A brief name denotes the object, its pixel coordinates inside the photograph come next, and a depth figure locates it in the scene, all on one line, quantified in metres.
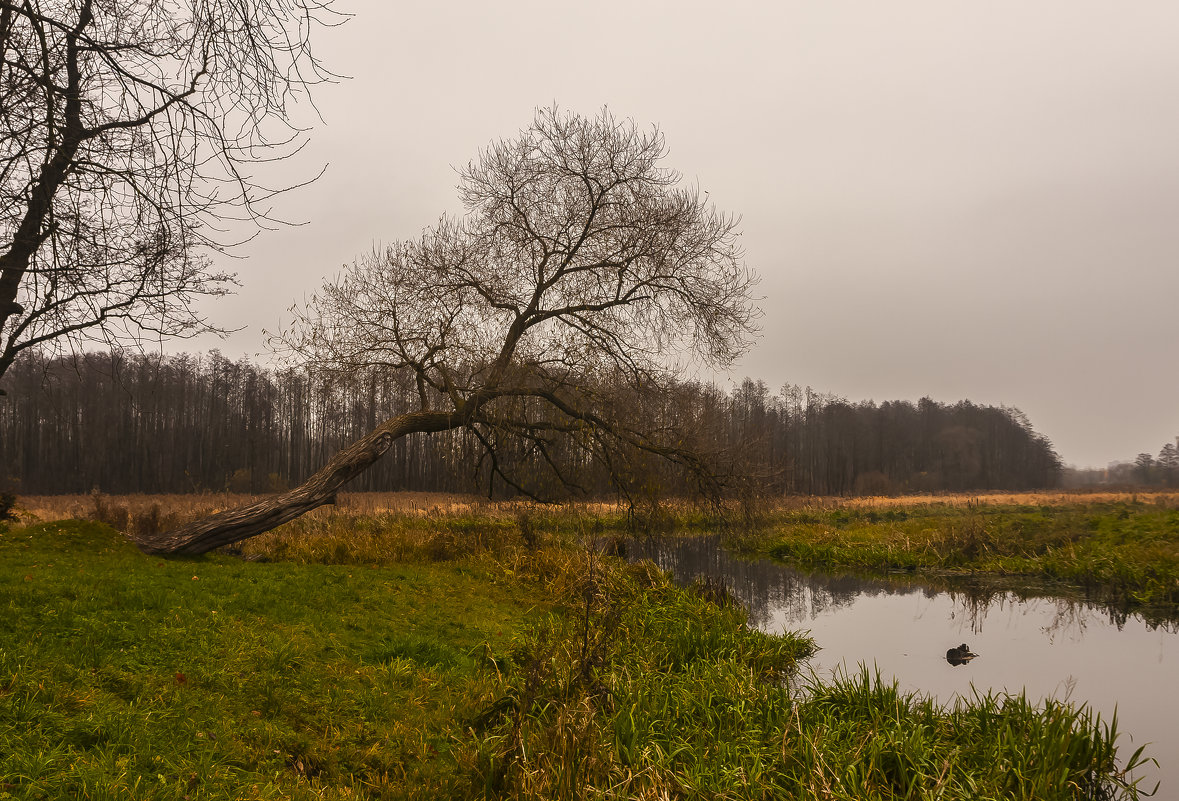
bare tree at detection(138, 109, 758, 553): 11.31
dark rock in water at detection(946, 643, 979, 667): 7.91
